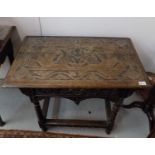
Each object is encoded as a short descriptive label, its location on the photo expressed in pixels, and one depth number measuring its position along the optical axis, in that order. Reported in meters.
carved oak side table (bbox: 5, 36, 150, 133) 1.08
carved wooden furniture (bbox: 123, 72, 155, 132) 1.52
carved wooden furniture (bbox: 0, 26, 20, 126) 1.33
